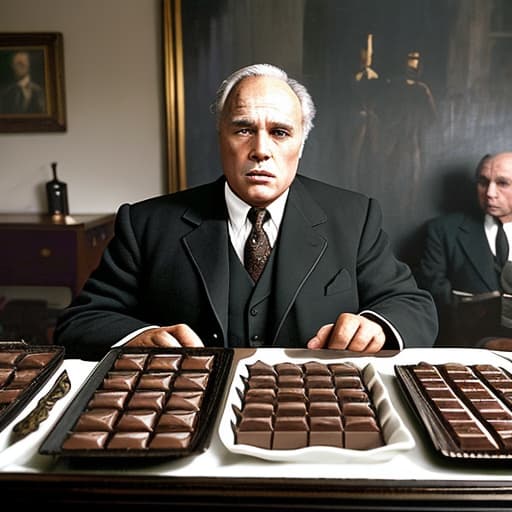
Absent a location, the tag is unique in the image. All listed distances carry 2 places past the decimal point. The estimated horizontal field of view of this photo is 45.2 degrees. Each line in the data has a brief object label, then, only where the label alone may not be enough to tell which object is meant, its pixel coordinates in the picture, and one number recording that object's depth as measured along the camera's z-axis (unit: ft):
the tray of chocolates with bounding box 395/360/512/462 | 2.36
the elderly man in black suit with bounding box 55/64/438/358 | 5.34
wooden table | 2.17
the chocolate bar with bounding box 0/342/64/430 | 2.81
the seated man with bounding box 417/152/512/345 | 11.37
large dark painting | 11.15
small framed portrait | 11.41
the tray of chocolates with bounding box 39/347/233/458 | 2.39
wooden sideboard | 10.46
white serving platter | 2.34
